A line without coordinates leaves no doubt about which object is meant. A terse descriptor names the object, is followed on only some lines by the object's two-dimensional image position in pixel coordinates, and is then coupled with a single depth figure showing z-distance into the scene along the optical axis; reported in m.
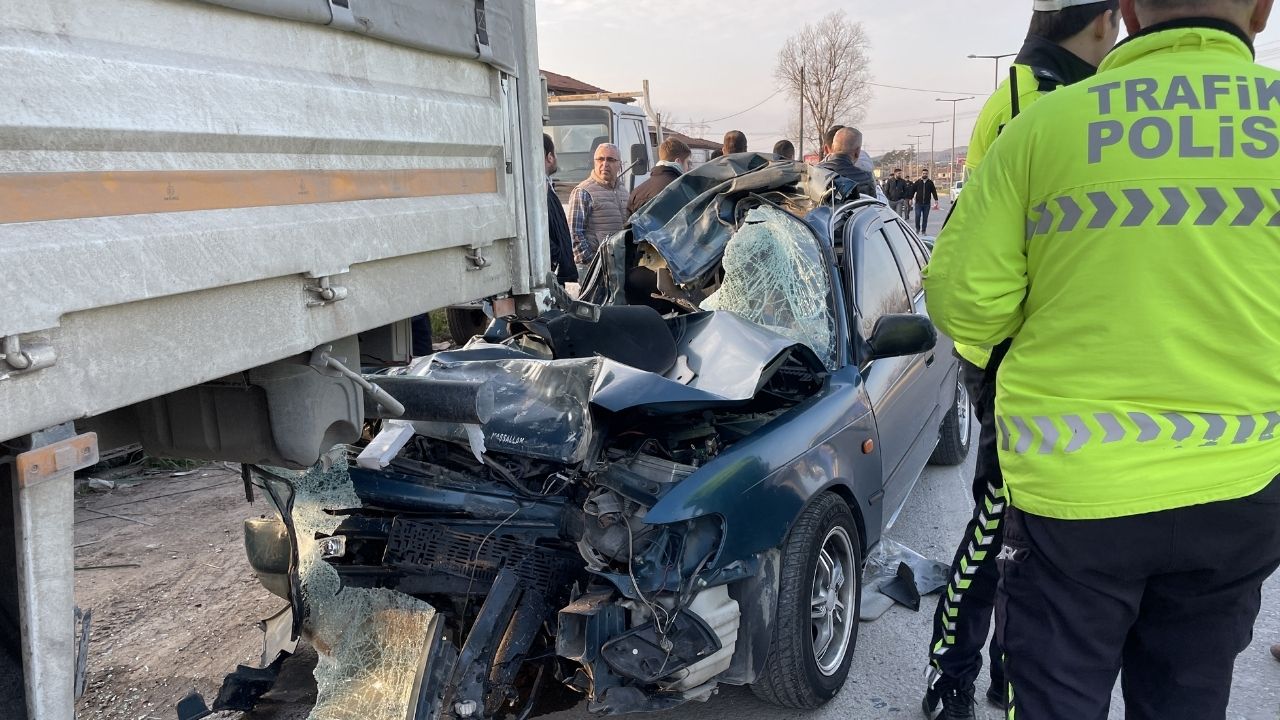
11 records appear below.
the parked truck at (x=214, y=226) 1.32
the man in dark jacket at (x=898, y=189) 25.80
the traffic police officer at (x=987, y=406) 2.55
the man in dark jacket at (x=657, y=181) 6.72
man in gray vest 7.36
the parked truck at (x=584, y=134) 10.12
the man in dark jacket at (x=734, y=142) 8.12
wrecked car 2.48
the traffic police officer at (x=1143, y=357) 1.62
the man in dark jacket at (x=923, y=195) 25.55
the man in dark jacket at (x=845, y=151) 7.33
